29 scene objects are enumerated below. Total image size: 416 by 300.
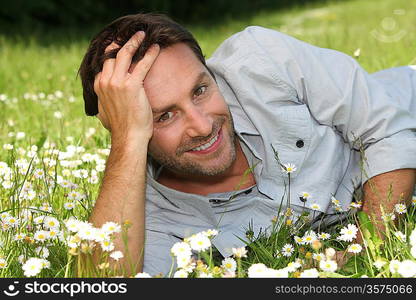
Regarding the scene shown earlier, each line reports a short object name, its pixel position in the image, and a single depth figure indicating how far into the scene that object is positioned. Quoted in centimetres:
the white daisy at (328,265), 210
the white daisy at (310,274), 206
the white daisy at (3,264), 249
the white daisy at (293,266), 215
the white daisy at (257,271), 204
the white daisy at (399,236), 238
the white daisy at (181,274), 213
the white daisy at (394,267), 206
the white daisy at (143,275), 212
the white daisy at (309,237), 254
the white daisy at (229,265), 234
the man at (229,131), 274
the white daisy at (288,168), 283
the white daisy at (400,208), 266
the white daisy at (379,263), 218
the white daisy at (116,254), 217
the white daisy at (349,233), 248
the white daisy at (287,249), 256
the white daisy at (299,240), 253
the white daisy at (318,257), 226
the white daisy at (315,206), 273
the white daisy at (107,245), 216
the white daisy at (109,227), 223
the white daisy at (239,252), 206
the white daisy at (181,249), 215
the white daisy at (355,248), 239
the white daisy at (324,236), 260
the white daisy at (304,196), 285
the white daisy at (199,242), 216
